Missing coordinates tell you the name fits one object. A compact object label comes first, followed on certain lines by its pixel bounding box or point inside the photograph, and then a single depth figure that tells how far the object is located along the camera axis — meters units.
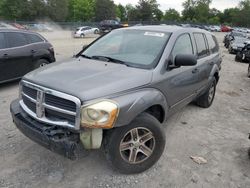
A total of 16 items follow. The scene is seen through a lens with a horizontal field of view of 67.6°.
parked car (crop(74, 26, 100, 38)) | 22.06
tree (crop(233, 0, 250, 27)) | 56.80
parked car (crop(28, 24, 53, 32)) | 27.56
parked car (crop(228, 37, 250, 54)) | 12.28
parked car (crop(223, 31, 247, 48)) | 15.50
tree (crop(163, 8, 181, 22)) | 61.20
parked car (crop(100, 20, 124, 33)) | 25.44
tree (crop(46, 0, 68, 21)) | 42.31
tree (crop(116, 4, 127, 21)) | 58.77
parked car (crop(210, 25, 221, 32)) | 43.76
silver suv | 1.99
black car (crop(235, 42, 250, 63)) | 9.89
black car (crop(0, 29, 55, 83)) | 4.65
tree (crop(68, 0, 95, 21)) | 49.57
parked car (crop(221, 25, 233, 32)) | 45.18
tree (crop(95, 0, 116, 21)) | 45.36
